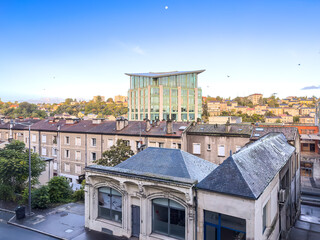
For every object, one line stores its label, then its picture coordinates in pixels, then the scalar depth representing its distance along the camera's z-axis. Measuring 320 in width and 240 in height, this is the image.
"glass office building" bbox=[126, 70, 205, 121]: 67.00
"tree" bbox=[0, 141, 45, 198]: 20.23
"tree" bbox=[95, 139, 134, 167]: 25.39
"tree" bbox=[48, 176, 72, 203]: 20.22
